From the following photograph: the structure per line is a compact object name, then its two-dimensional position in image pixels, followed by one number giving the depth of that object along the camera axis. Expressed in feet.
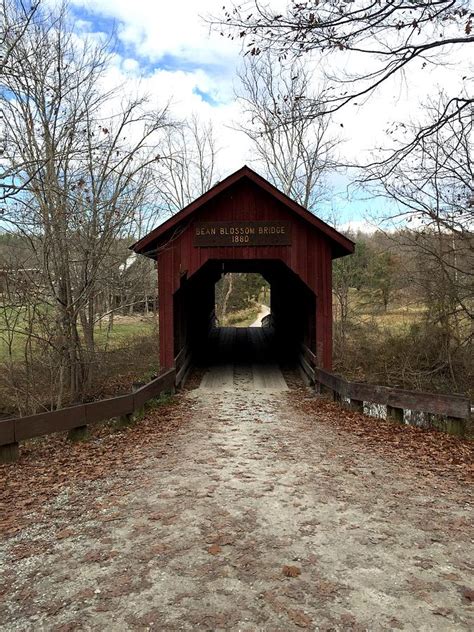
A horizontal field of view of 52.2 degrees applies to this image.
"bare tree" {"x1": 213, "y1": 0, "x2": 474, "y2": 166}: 18.43
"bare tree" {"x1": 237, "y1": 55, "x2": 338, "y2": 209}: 76.89
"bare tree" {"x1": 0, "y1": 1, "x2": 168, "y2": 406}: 32.63
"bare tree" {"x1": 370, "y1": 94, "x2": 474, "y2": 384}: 34.81
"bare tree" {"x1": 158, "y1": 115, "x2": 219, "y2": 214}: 97.35
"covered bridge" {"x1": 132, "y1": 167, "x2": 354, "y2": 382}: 36.22
